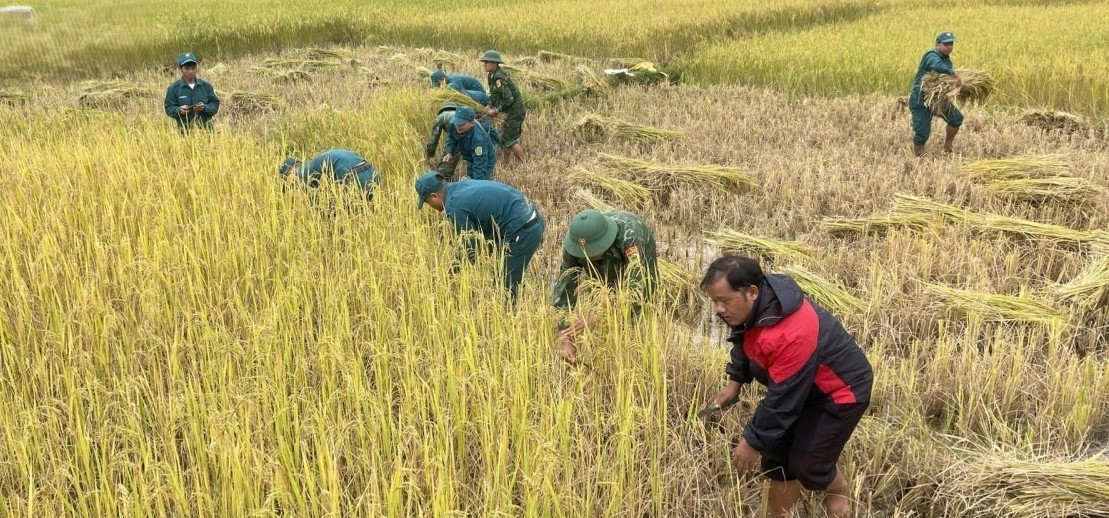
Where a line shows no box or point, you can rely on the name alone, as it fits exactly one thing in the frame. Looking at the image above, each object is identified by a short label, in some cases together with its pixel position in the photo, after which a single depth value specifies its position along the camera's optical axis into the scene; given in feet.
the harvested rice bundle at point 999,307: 10.66
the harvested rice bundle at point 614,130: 22.94
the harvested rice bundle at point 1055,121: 21.50
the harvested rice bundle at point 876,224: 14.65
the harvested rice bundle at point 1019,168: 16.17
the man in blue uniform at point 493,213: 12.39
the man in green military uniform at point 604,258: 9.44
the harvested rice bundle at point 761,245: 13.67
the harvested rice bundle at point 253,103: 28.14
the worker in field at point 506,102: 21.81
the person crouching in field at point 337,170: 15.44
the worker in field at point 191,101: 21.53
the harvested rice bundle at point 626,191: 17.63
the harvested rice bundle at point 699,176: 18.13
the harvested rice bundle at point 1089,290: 10.97
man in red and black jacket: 6.57
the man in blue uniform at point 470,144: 17.56
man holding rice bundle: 19.93
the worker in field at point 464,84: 24.25
